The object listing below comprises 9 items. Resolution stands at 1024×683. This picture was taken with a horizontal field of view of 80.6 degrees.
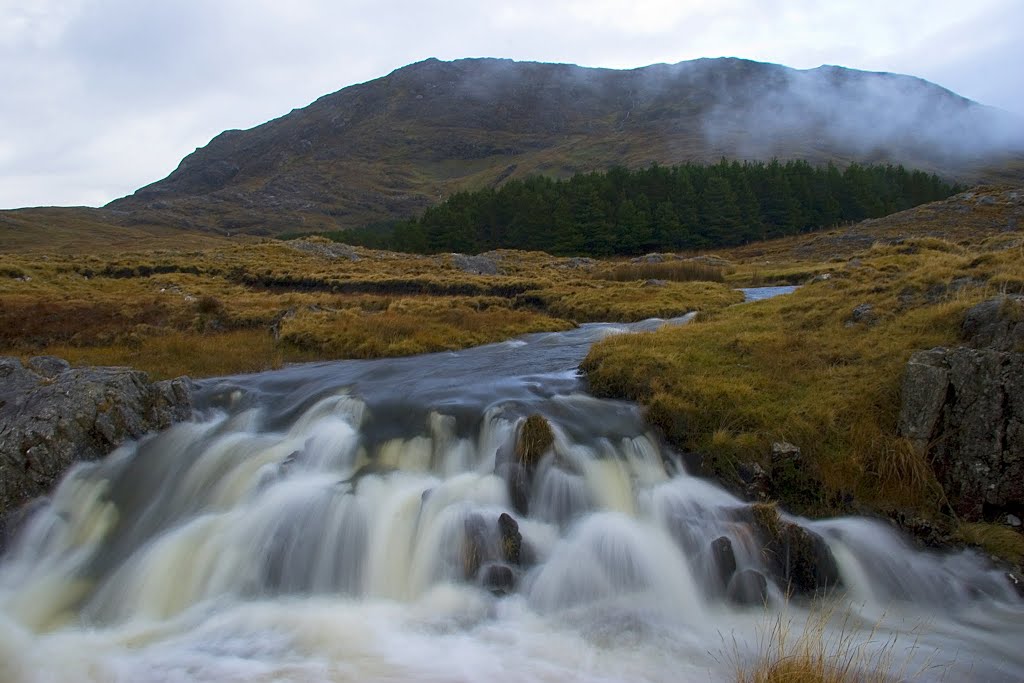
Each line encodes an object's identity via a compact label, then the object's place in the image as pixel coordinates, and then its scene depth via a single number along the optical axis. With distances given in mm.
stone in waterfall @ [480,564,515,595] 8625
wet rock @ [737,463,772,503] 10125
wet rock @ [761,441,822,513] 10016
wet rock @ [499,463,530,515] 10188
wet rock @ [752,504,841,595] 8633
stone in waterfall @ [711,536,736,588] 8688
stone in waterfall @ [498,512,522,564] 9094
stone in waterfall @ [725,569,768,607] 8367
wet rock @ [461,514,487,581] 8914
